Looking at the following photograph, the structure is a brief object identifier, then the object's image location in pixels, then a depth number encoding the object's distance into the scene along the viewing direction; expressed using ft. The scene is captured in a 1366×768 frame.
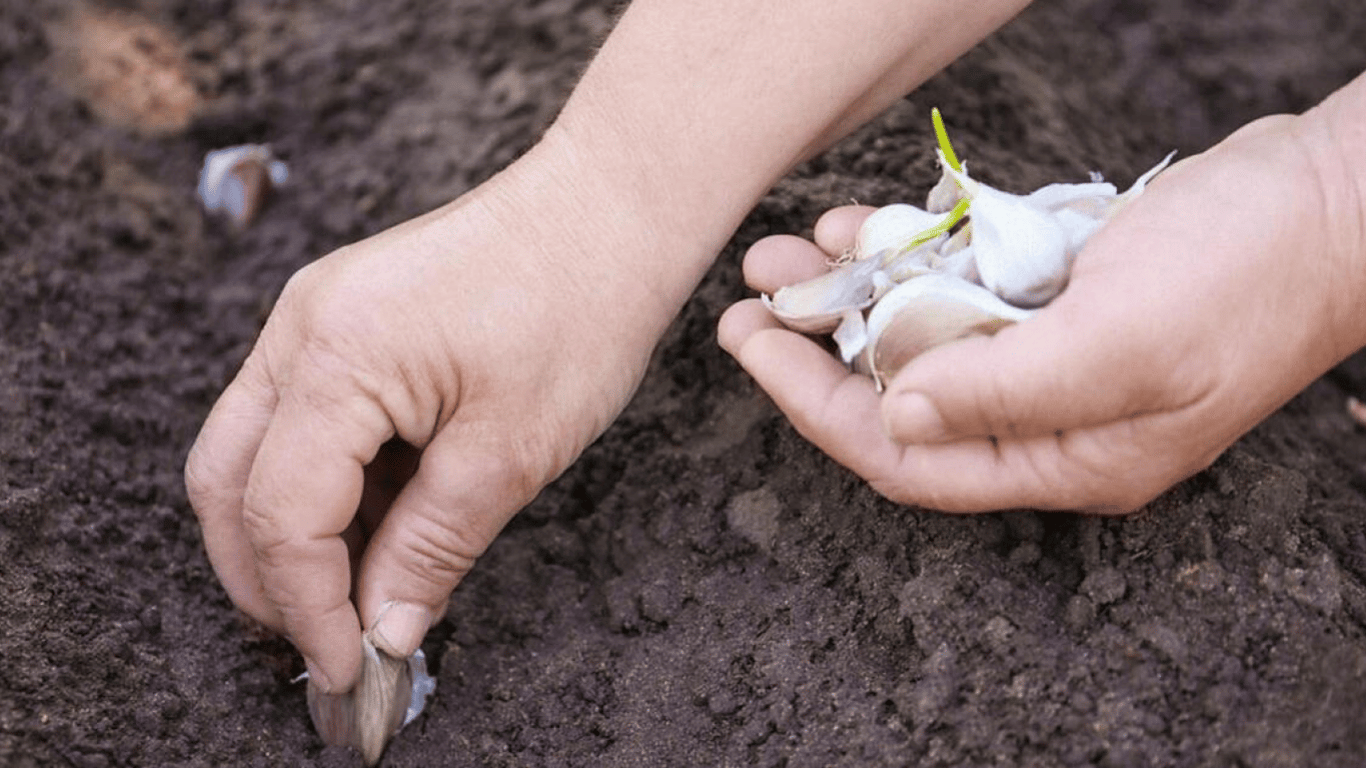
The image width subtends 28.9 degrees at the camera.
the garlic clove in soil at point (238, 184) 2.60
